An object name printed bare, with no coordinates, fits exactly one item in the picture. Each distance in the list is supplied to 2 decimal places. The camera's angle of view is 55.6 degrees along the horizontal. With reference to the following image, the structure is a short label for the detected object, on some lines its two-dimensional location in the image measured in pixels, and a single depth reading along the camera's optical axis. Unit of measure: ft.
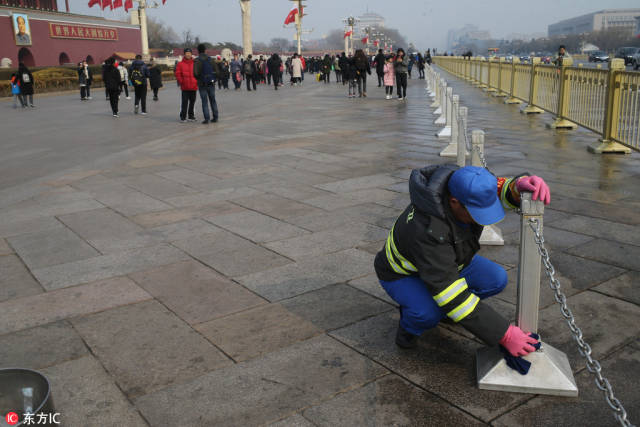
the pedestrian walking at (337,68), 106.06
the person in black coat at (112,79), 51.51
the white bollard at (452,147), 29.58
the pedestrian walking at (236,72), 92.37
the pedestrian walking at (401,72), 58.54
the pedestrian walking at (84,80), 70.91
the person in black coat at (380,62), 75.17
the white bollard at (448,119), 36.19
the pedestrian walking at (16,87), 64.54
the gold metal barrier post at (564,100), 36.55
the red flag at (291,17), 164.78
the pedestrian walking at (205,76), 44.52
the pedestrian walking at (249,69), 86.79
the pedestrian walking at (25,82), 62.76
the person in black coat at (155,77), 67.92
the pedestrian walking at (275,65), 90.58
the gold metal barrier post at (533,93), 45.78
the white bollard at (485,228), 14.29
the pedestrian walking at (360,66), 63.82
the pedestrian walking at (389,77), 64.80
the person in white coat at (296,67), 99.04
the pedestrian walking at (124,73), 67.96
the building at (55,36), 140.26
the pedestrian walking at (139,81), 51.94
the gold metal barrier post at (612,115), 28.14
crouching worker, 8.73
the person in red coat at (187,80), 44.88
